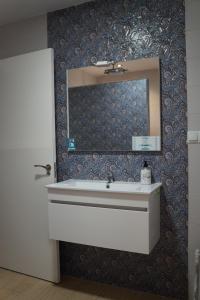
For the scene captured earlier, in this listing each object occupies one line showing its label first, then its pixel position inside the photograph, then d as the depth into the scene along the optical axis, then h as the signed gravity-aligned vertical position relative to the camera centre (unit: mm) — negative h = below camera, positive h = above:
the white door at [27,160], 2557 -168
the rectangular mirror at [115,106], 2273 +290
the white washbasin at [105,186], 2047 -350
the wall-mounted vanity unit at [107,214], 1996 -541
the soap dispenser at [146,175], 2244 -269
